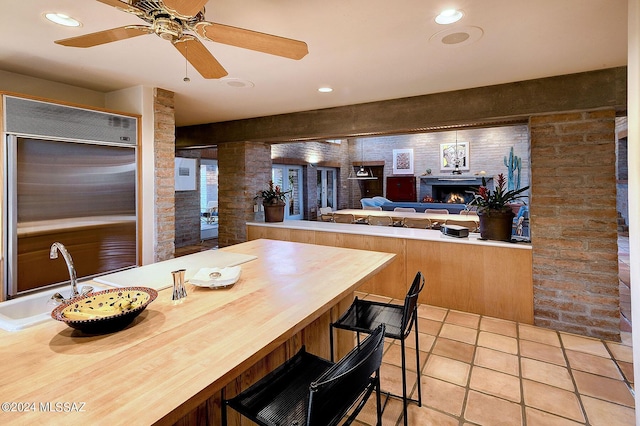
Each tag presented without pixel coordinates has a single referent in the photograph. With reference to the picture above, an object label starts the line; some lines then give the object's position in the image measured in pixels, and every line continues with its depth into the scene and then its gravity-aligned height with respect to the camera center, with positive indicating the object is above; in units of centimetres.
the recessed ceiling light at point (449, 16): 176 +110
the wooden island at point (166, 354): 74 -43
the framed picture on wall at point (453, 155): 940 +162
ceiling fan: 125 +83
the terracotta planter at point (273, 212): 471 -3
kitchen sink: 116 -41
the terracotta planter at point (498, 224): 314 -16
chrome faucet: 134 -27
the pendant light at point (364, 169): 1059 +132
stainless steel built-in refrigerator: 232 +17
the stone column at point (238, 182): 472 +44
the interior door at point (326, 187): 899 +68
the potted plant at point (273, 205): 471 +8
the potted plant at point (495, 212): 309 -4
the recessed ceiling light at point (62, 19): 179 +113
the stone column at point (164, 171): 320 +41
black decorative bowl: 105 -36
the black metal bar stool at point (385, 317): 165 -65
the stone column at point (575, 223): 266 -13
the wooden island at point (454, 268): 301 -62
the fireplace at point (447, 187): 945 +67
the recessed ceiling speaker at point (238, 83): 292 +122
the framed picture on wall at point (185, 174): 629 +77
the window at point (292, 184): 729 +63
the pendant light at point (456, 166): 938 +129
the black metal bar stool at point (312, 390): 87 -67
